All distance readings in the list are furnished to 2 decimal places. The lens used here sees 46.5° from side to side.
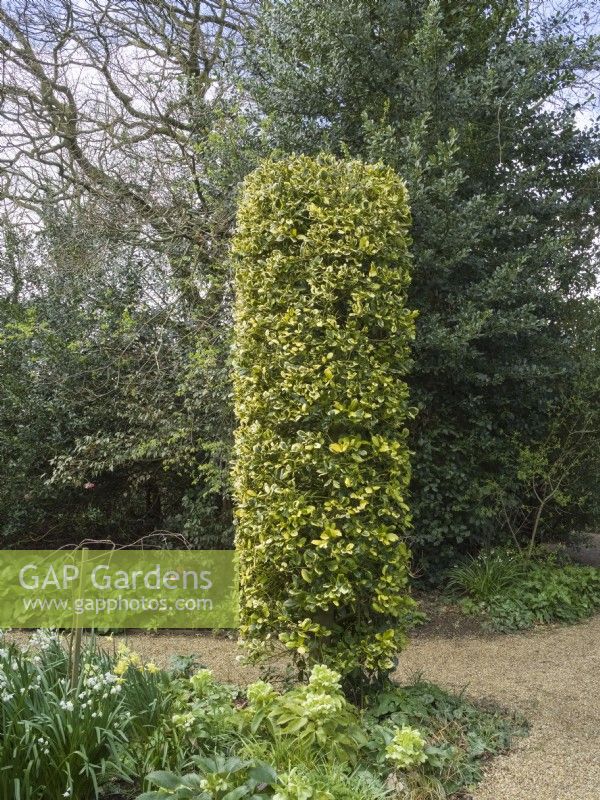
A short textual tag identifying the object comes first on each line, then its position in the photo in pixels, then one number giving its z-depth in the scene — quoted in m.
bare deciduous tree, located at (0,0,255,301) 7.32
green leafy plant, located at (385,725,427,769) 2.73
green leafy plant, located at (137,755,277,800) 2.37
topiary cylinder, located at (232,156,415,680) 3.48
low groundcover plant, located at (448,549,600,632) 6.10
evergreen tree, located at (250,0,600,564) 5.79
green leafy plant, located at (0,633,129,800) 2.55
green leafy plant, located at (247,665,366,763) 2.86
